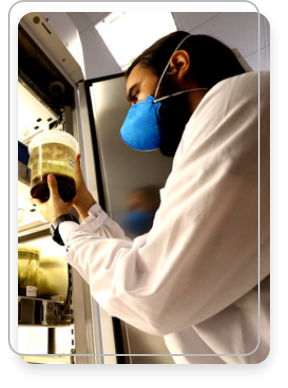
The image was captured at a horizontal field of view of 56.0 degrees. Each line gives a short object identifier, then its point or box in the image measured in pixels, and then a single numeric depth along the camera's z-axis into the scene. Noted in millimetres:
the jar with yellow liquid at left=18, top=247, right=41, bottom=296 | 802
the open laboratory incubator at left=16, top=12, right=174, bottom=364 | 787
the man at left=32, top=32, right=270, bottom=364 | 440
